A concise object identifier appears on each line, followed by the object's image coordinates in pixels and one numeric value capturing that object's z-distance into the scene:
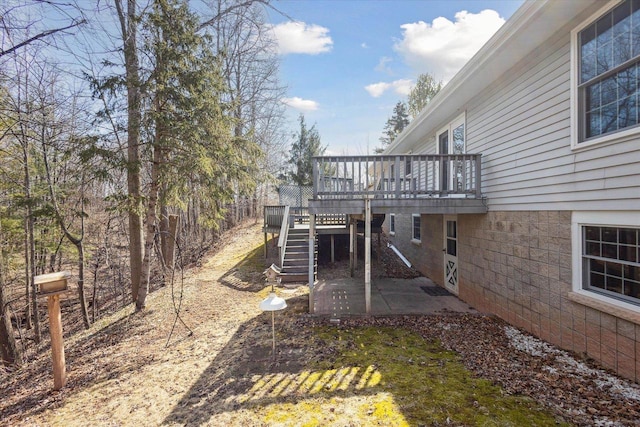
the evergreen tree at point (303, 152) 20.62
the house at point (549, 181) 3.45
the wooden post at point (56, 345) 4.11
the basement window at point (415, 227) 10.63
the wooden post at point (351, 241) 9.23
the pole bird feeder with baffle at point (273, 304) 4.29
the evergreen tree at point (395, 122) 29.45
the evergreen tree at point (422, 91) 23.81
